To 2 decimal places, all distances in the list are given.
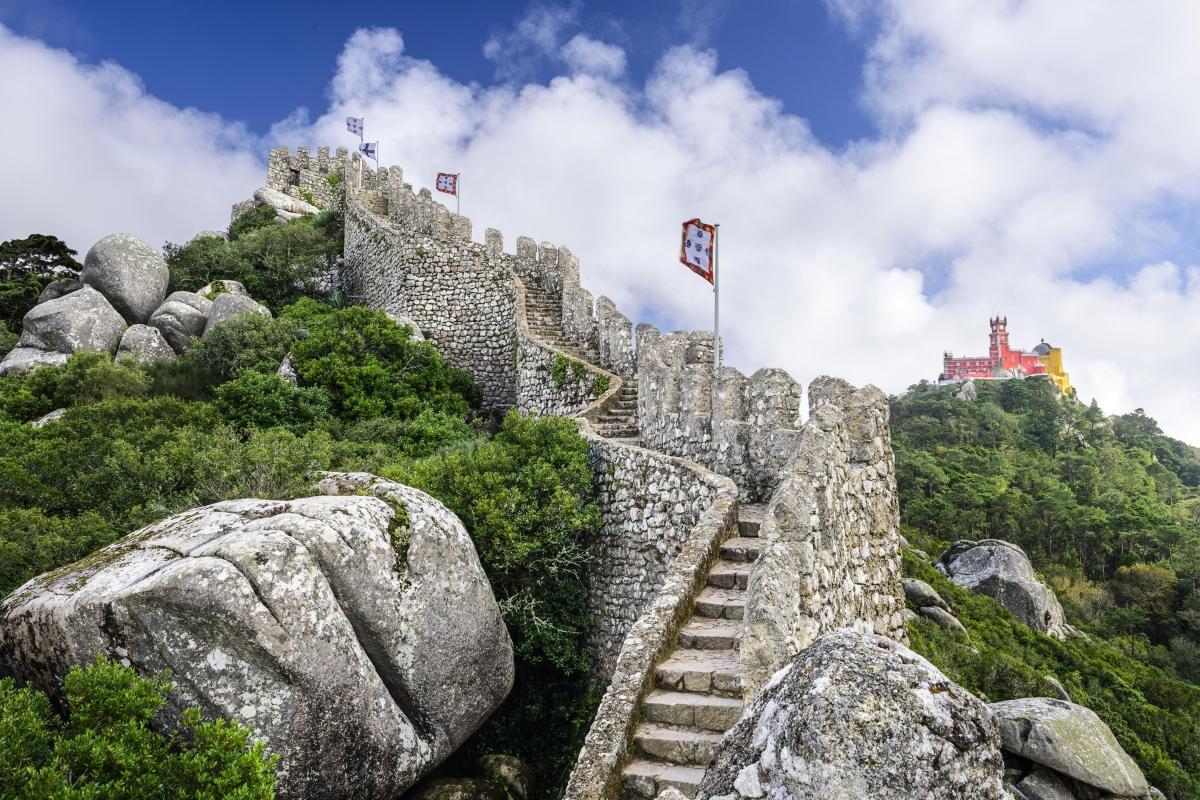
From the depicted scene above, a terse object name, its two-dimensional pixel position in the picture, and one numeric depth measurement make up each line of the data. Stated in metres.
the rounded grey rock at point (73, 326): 20.70
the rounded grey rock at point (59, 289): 23.62
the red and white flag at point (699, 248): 12.09
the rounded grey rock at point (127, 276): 23.34
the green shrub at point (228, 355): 18.17
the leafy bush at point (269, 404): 15.69
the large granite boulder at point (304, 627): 5.99
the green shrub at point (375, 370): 17.06
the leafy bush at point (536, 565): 9.97
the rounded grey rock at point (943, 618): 15.78
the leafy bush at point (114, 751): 4.53
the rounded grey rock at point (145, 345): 20.92
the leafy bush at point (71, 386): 16.27
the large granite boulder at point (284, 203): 35.78
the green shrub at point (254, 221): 32.91
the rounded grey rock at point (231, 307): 21.61
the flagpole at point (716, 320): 11.10
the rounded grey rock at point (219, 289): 24.09
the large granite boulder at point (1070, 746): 7.20
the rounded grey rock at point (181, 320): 22.12
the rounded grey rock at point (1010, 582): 21.89
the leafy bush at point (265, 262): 26.00
